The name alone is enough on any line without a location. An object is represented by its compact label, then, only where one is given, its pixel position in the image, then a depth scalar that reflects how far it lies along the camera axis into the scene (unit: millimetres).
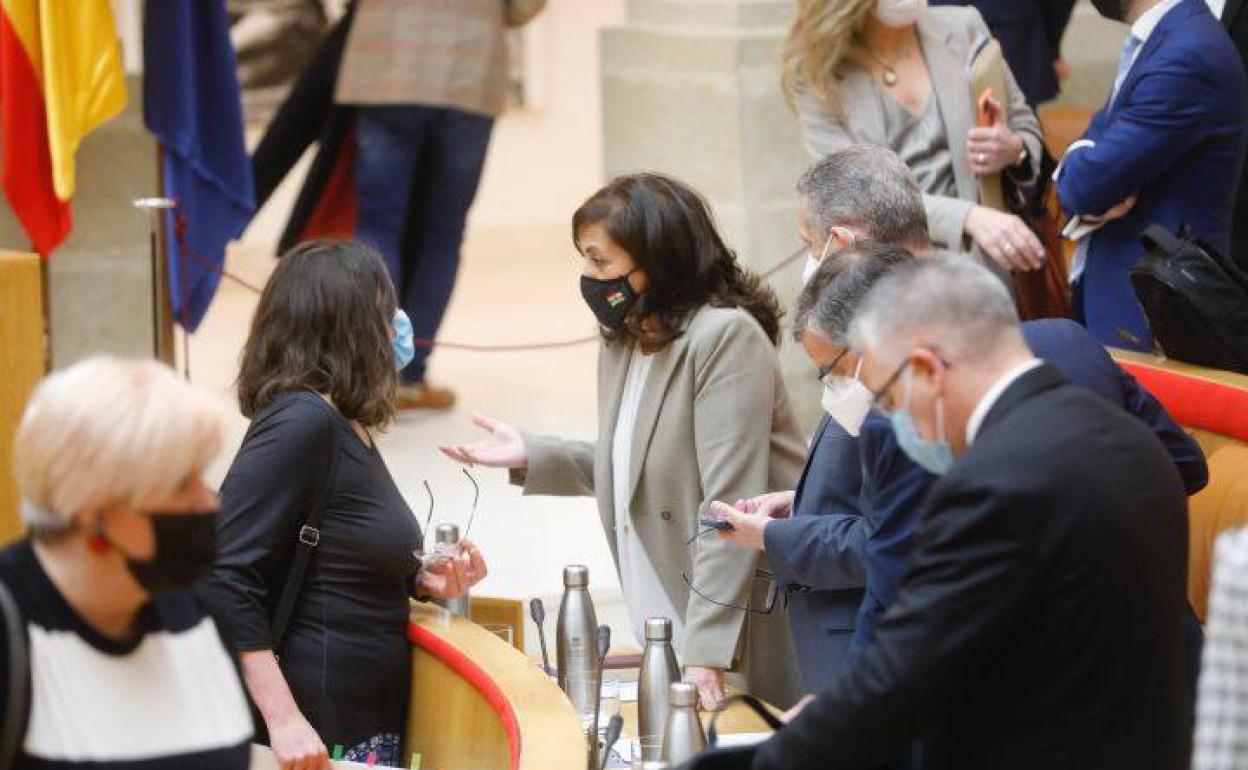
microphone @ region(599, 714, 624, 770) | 8266
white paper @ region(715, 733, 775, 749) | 8102
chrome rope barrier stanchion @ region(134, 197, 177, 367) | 14859
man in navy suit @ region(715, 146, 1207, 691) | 7648
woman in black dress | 8344
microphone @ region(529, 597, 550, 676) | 9781
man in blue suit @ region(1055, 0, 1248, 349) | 11508
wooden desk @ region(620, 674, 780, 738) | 8836
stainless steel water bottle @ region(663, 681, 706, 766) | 7719
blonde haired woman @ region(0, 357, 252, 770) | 5492
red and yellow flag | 13828
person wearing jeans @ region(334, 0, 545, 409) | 17078
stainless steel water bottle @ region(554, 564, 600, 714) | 9578
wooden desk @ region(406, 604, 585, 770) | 8086
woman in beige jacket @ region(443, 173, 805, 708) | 9633
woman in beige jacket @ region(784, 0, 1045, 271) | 11992
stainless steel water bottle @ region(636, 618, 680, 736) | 8766
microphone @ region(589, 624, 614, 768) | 9086
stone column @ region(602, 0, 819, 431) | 18141
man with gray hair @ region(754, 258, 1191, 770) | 5777
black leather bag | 10672
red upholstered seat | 10227
